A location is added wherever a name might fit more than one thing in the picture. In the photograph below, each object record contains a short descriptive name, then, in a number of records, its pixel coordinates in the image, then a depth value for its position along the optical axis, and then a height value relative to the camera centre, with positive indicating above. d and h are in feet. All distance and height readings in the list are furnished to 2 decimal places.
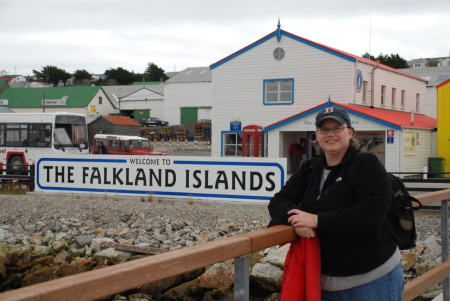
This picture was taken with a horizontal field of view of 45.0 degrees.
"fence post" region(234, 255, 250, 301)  8.69 -2.43
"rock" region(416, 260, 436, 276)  29.58 -7.52
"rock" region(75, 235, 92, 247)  40.04 -8.46
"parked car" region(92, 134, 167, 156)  98.32 -3.43
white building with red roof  88.17 +5.89
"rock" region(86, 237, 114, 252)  38.50 -8.45
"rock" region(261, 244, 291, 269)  30.81 -7.63
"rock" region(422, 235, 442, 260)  31.81 -7.20
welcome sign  46.39 -4.55
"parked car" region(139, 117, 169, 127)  214.90 +1.79
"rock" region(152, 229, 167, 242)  39.93 -8.12
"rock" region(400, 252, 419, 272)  30.63 -7.49
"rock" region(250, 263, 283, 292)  28.81 -7.91
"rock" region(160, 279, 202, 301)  28.84 -8.91
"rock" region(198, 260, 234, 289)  29.53 -8.37
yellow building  82.02 +1.19
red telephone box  93.76 -2.39
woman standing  9.60 -1.63
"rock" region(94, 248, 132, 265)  35.88 -8.67
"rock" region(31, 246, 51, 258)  38.33 -8.98
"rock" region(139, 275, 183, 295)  30.43 -9.06
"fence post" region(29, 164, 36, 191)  65.51 -6.51
